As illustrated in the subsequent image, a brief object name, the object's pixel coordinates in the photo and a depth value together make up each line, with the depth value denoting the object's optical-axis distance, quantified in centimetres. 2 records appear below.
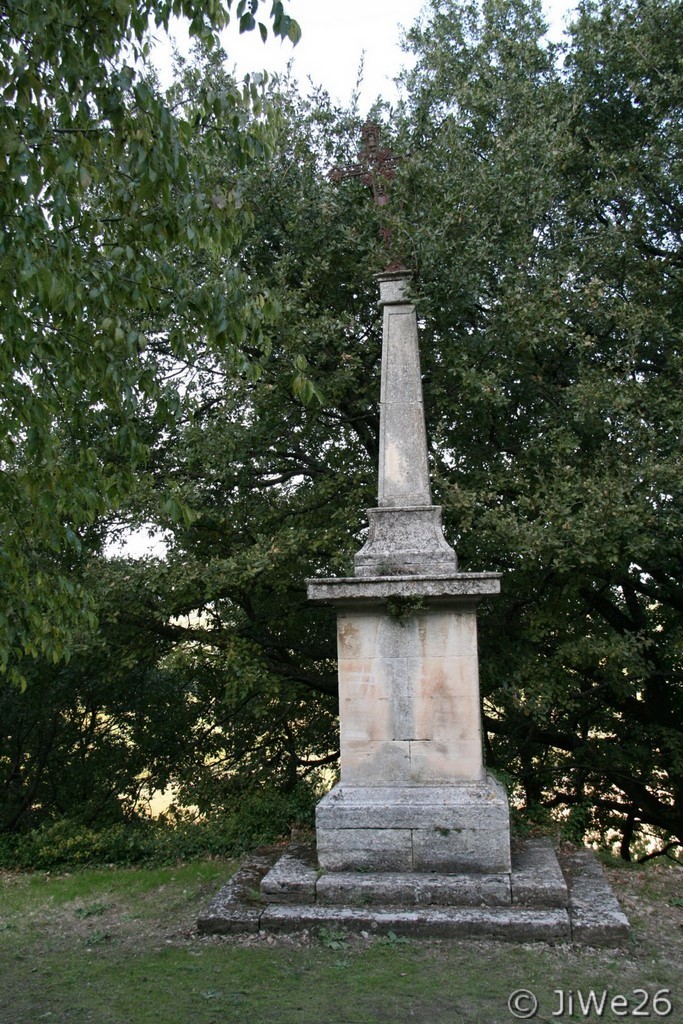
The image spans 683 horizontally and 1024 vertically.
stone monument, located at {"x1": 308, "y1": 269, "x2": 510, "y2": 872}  618
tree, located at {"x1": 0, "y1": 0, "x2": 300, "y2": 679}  395
